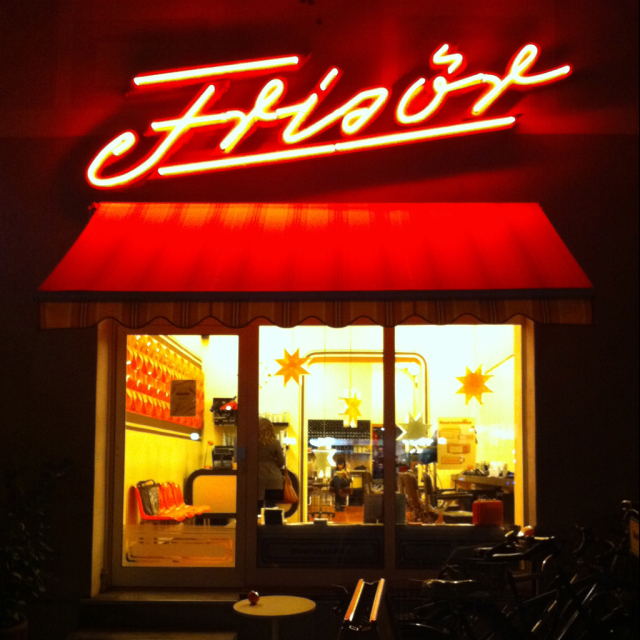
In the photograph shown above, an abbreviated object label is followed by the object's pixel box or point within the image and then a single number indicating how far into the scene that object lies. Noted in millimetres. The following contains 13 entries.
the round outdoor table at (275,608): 5645
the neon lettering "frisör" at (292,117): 7660
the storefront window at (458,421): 7879
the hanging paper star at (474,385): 8008
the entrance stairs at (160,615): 7215
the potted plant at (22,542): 6586
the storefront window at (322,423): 7910
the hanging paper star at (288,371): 8039
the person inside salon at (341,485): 7910
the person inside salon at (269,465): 7938
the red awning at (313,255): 6434
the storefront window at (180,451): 7836
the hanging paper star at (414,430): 7961
